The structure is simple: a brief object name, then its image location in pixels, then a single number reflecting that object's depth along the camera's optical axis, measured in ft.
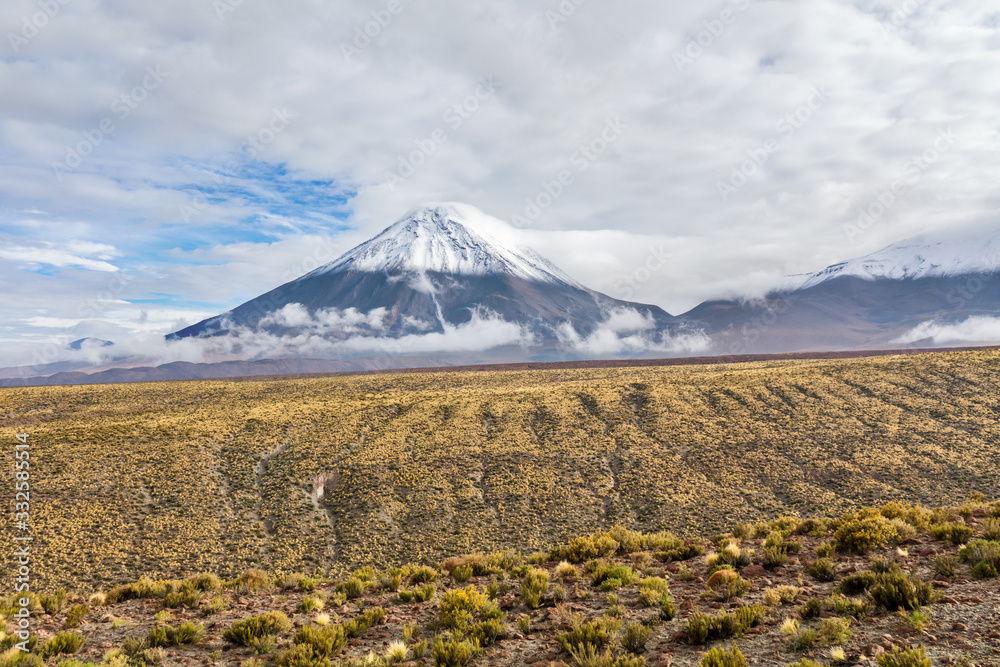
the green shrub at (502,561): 54.58
